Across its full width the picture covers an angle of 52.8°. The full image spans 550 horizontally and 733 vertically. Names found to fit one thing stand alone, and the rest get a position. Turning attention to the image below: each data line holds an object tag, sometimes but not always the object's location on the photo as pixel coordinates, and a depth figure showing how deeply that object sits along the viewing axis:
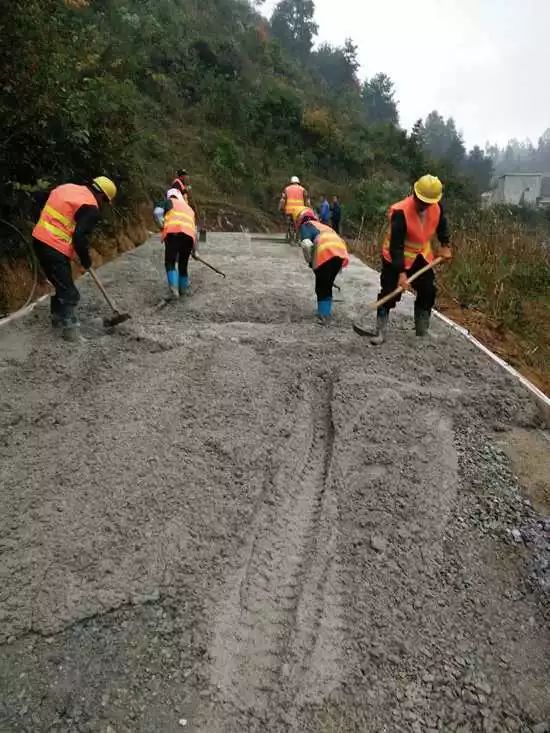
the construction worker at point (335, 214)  13.40
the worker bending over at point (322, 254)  5.16
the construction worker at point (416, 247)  4.56
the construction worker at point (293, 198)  9.18
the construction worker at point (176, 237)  5.70
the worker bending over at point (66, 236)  4.49
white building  53.29
